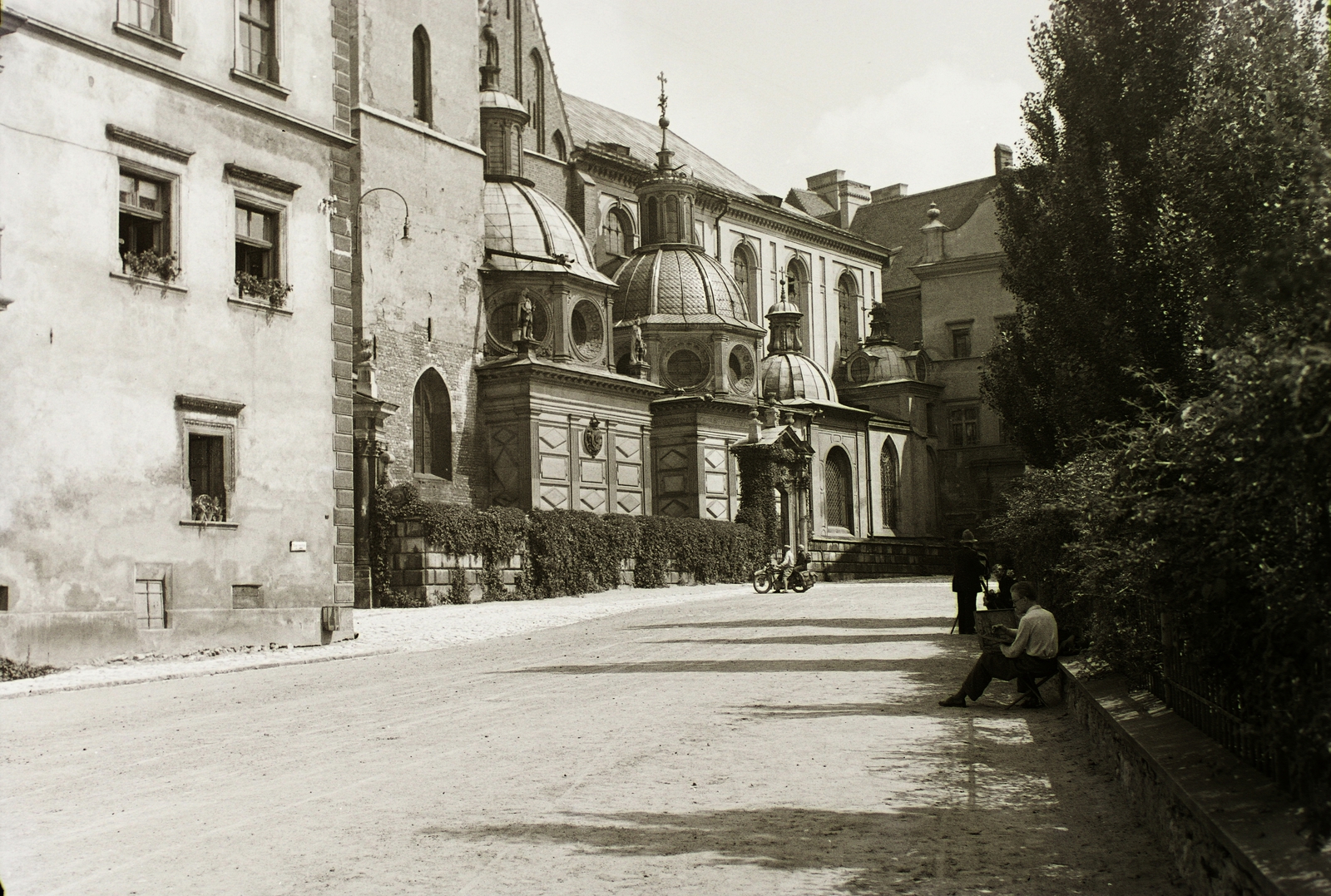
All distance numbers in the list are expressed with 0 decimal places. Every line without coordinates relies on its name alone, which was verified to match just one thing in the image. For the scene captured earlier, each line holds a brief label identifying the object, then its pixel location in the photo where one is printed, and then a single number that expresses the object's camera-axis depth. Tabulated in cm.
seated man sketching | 1353
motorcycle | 3662
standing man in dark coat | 2120
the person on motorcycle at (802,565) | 3709
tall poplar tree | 1191
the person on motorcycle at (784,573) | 3675
